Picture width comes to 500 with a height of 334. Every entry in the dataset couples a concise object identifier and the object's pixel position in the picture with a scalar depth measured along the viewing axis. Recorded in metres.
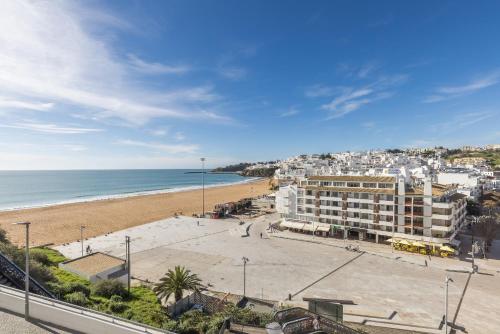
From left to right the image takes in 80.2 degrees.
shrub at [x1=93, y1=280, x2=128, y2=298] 24.62
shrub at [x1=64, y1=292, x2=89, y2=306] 19.98
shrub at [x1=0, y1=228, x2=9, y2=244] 35.03
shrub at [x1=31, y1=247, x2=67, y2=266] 35.28
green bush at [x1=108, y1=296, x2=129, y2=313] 21.01
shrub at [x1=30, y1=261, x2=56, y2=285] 23.17
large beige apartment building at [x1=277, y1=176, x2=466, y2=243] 45.03
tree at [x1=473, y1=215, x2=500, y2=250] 46.59
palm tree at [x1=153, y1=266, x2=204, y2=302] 25.30
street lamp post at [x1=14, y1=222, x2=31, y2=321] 13.31
